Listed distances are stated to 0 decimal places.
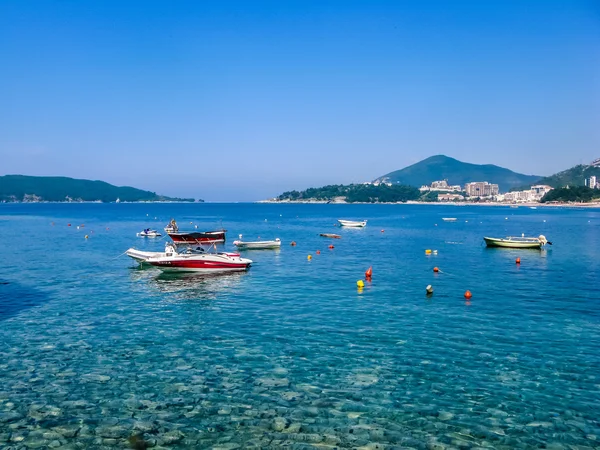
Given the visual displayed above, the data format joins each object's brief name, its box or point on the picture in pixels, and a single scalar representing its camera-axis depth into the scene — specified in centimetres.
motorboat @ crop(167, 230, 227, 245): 6688
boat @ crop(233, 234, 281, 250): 6475
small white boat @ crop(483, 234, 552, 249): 6374
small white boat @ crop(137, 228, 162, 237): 8569
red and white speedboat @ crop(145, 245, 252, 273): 4169
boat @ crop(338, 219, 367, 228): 11211
